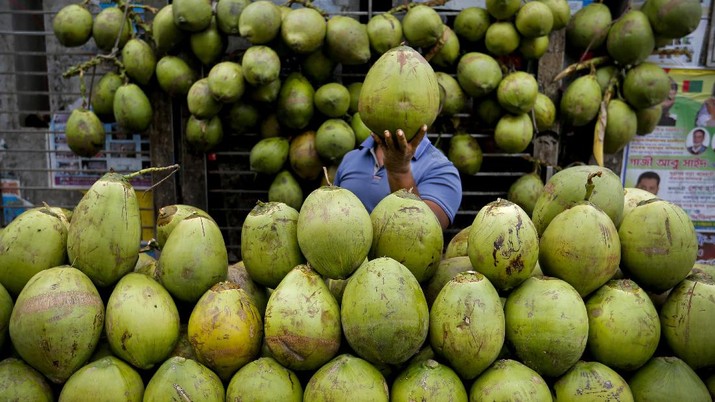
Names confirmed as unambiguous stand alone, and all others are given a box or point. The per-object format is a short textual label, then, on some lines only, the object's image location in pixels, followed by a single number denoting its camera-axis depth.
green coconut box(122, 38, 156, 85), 3.40
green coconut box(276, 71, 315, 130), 3.35
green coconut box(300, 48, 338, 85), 3.42
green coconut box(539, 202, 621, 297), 1.60
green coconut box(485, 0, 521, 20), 3.32
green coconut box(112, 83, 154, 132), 3.38
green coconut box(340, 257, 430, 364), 1.46
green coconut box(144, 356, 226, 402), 1.50
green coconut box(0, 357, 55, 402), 1.53
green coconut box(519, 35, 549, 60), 3.45
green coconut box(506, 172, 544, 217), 3.49
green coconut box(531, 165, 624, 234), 1.75
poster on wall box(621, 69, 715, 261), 3.71
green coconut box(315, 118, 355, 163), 3.29
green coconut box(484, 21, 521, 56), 3.38
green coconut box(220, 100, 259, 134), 3.43
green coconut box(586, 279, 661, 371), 1.58
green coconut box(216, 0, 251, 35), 3.29
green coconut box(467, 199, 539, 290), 1.57
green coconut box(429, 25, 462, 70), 3.43
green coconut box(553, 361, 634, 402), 1.51
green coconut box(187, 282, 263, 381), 1.56
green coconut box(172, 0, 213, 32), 3.21
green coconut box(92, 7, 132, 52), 3.45
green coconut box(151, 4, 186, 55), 3.33
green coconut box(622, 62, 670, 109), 3.37
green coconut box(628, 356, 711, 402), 1.58
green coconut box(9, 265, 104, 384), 1.52
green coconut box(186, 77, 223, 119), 3.29
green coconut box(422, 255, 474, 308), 1.77
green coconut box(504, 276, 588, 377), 1.51
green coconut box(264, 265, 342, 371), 1.50
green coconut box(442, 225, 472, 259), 2.03
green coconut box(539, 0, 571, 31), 3.38
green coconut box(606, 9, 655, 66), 3.35
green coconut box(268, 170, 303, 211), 3.45
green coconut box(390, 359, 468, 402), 1.45
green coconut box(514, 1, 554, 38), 3.26
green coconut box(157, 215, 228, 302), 1.69
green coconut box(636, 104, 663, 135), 3.53
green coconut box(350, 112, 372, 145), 3.43
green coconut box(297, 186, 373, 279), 1.58
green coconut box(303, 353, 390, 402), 1.44
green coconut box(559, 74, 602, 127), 3.42
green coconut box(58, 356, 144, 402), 1.50
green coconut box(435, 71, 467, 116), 3.44
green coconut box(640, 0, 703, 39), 3.28
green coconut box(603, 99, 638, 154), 3.43
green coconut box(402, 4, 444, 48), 3.29
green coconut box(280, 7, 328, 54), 3.20
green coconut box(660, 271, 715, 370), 1.63
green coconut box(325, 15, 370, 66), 3.27
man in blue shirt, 2.69
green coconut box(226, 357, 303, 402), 1.49
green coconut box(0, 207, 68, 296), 1.69
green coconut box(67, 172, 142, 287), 1.64
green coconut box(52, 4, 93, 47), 3.37
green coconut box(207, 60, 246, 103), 3.21
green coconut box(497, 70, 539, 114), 3.30
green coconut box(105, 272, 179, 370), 1.56
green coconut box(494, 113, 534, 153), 3.38
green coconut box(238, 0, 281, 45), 3.19
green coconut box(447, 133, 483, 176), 3.51
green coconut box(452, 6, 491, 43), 3.46
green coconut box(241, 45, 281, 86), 3.17
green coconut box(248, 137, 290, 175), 3.41
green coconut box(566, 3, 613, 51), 3.48
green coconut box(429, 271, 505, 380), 1.48
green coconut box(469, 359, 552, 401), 1.44
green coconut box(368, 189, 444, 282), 1.66
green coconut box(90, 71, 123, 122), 3.48
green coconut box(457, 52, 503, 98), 3.35
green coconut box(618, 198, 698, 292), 1.66
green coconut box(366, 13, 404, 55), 3.30
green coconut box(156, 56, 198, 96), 3.42
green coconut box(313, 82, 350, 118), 3.32
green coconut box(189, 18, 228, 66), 3.36
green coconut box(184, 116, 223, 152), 3.41
